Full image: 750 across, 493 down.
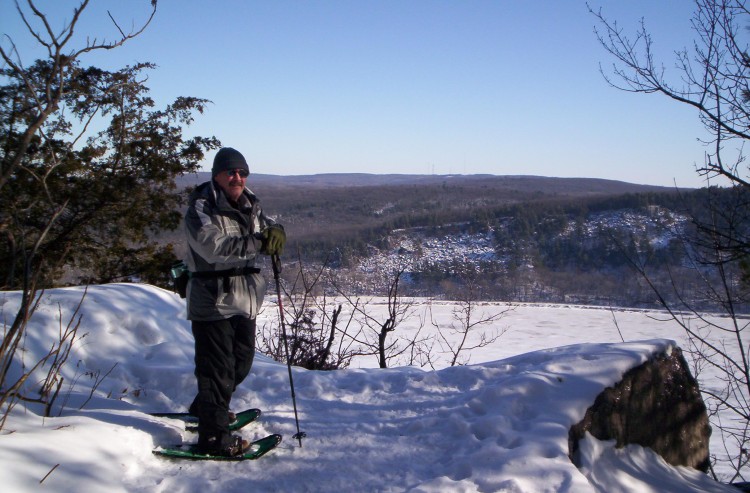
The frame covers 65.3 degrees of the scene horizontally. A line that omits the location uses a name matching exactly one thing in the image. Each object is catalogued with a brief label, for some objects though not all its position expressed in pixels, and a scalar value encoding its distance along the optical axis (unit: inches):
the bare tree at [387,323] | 392.5
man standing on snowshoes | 146.2
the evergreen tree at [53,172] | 180.2
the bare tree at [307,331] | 360.2
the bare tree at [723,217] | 256.7
